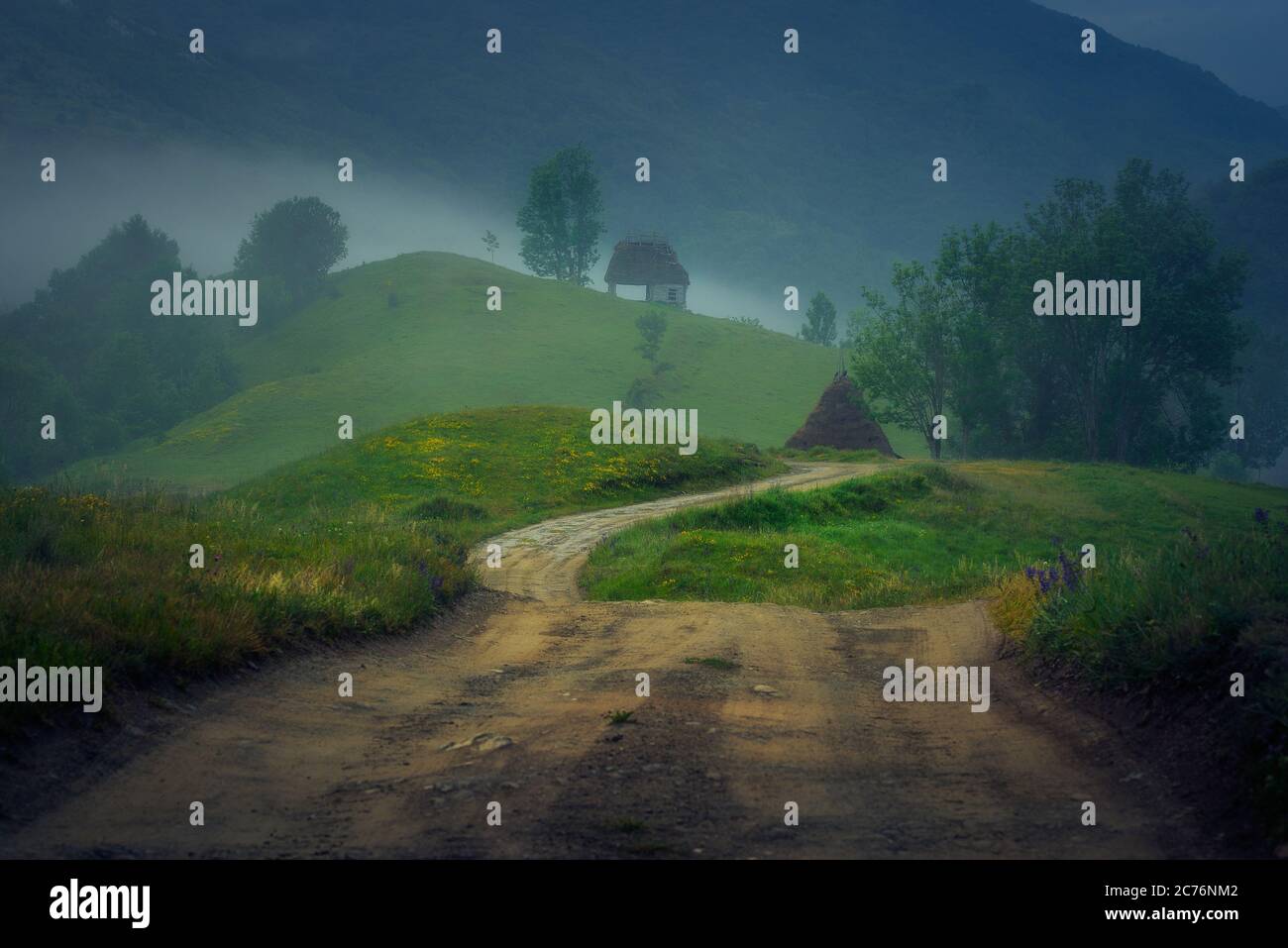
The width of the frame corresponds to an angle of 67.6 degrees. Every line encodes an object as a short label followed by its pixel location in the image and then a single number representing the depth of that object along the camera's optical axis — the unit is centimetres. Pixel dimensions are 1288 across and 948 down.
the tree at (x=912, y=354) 7350
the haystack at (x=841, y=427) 6631
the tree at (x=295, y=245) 13650
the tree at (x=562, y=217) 15212
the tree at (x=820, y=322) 15038
